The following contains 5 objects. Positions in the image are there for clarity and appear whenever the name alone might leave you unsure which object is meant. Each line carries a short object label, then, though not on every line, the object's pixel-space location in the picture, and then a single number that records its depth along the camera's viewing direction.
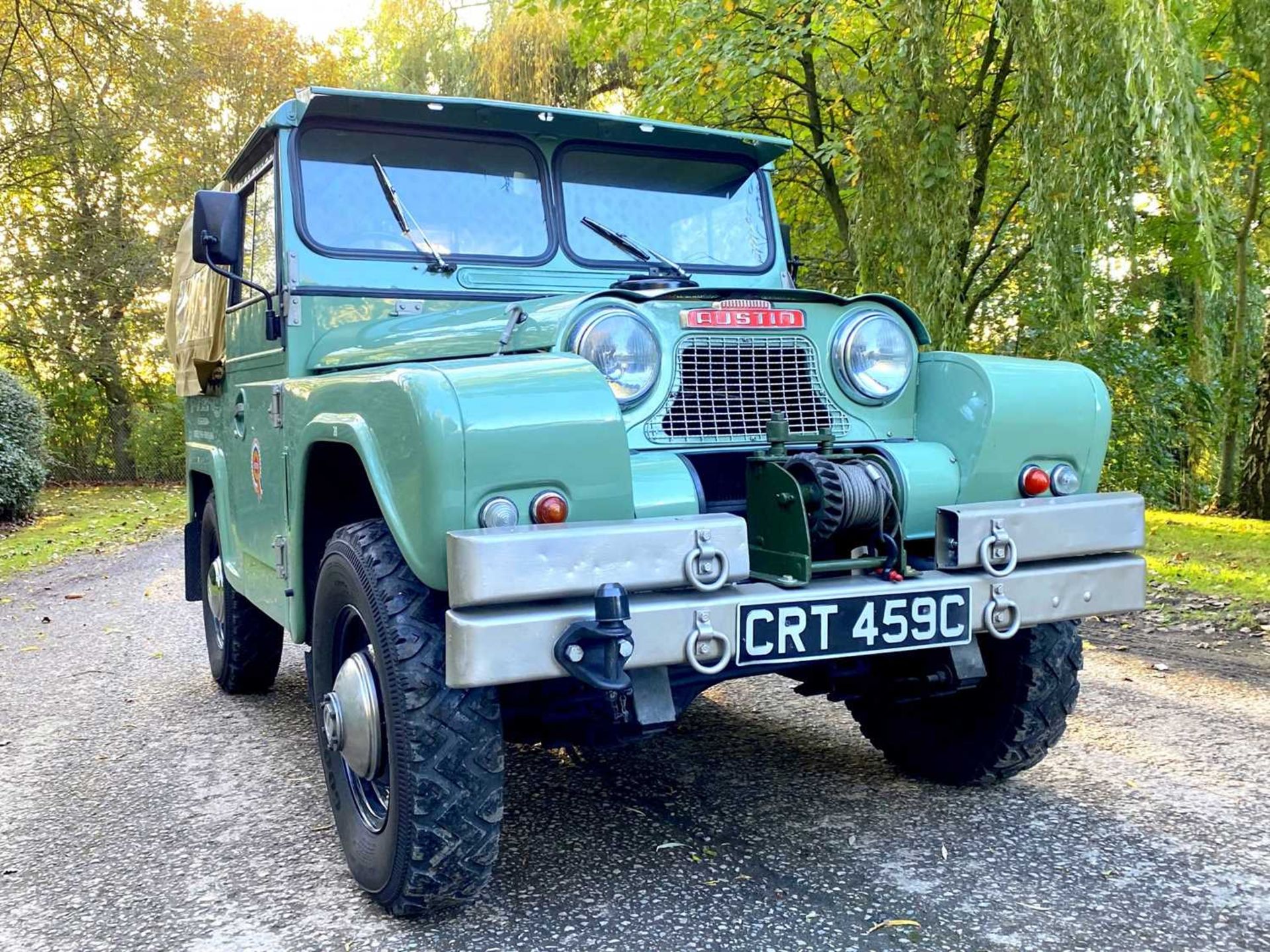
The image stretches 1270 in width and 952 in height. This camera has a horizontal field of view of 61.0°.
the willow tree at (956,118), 6.09
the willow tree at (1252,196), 6.89
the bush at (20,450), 13.02
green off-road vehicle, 2.48
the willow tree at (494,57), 13.99
